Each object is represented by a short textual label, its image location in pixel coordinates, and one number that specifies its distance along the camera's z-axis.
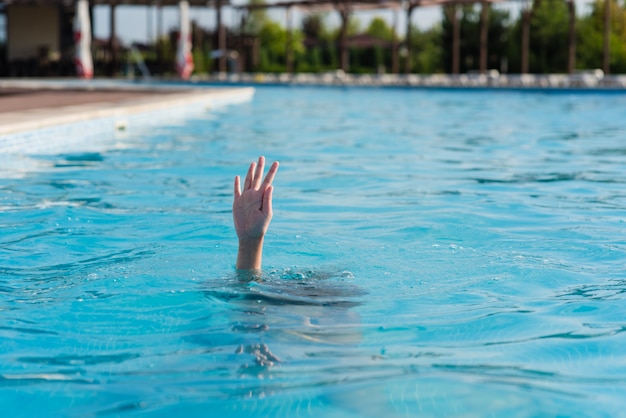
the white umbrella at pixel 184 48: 23.73
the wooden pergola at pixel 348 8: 23.94
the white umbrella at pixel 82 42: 22.86
